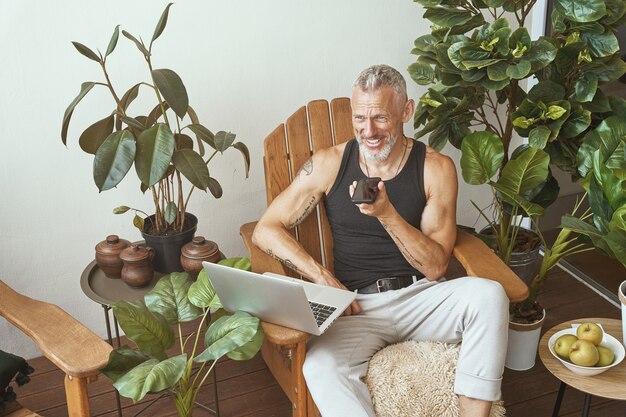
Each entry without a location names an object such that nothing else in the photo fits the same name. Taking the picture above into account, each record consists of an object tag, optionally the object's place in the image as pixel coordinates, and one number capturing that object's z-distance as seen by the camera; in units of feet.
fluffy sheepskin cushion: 7.05
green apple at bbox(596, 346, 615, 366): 7.47
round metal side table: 8.15
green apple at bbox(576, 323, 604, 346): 7.61
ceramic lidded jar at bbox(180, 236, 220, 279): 8.35
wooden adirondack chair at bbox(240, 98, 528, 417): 8.11
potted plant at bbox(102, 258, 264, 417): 6.17
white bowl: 7.41
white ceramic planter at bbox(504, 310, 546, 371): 9.29
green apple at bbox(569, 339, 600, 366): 7.39
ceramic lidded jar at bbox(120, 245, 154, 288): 8.23
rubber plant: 7.70
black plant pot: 8.63
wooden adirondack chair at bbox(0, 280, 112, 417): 6.39
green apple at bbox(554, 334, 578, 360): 7.61
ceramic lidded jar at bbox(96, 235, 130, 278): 8.39
